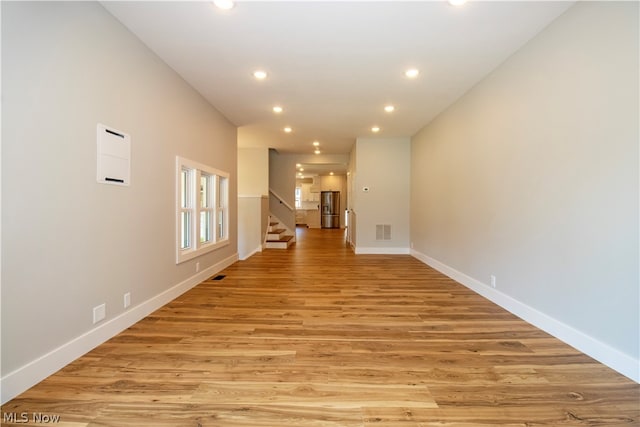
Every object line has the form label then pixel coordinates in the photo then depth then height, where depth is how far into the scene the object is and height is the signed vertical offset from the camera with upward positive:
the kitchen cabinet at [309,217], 15.35 -0.21
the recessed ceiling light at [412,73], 3.25 +1.64
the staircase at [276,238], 7.55 -0.69
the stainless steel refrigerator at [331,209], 14.79 +0.22
